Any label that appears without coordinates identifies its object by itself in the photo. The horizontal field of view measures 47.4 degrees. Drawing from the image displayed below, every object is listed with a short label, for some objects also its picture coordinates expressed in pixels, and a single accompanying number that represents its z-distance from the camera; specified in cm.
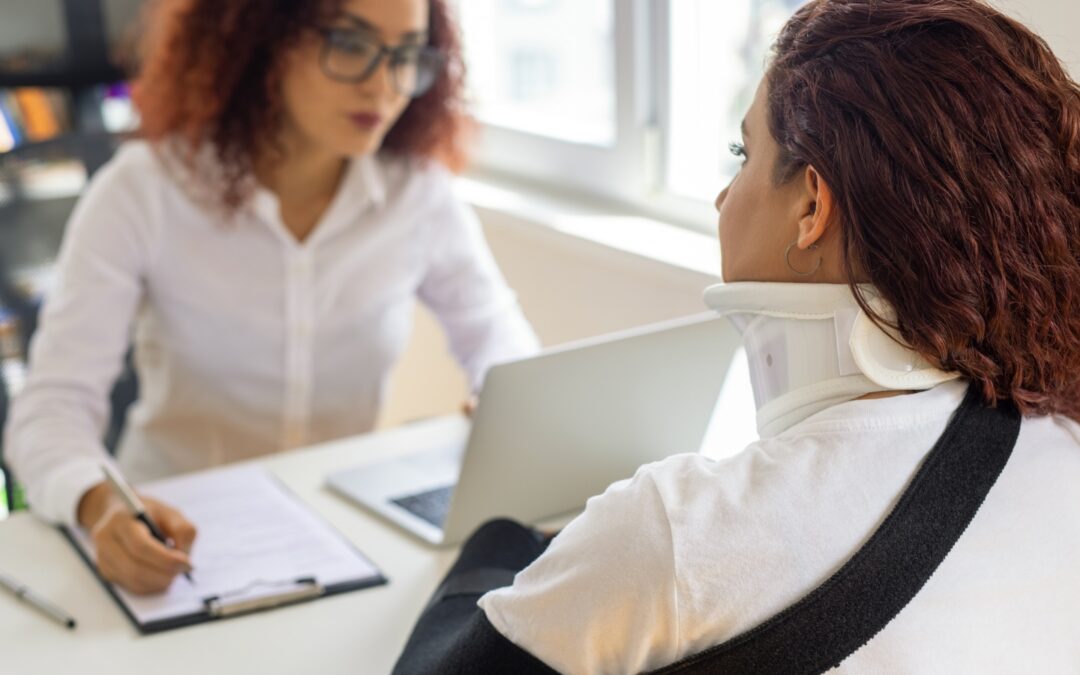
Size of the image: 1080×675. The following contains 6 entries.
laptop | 132
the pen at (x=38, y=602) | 125
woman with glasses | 179
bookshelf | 302
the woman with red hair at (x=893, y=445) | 82
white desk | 119
